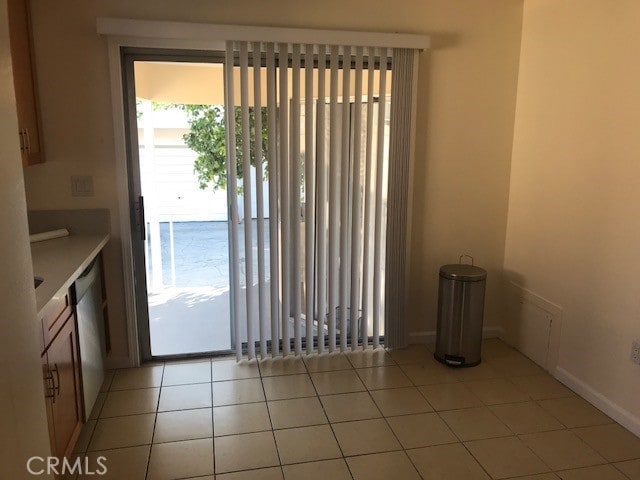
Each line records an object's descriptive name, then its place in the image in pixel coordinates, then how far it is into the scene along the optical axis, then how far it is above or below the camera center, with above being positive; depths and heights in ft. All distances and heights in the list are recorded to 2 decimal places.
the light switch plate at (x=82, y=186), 9.87 -0.57
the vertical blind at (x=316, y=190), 10.09 -0.66
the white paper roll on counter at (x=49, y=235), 9.19 -1.47
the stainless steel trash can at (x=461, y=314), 10.71 -3.28
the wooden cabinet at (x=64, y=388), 6.28 -3.15
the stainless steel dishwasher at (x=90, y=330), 7.97 -2.96
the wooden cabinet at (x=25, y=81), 8.22 +1.29
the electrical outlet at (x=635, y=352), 8.28 -3.13
